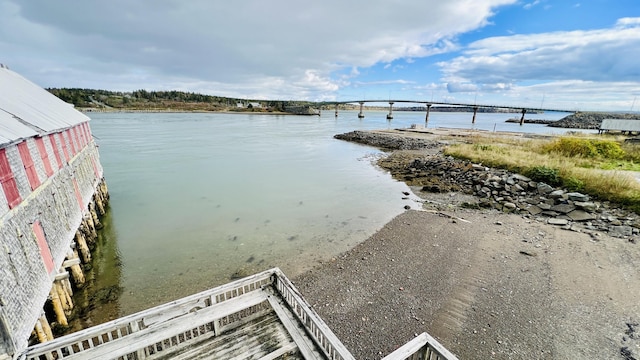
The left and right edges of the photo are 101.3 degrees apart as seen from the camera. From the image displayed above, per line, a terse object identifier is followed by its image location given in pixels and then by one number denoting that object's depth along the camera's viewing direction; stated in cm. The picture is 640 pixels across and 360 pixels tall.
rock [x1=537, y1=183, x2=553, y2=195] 1163
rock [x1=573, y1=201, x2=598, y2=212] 998
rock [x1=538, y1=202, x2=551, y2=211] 1079
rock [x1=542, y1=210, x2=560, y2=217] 1038
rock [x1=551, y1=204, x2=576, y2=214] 1025
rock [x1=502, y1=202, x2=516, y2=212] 1137
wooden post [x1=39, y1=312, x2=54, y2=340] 434
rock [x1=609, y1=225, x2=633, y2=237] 841
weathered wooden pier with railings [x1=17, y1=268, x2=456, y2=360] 317
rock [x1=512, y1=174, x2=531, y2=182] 1311
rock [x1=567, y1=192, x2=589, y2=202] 1043
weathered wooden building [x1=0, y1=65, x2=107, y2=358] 381
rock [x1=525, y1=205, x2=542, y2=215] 1084
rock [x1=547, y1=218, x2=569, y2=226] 958
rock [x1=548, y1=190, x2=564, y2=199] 1099
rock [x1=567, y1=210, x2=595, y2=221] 966
